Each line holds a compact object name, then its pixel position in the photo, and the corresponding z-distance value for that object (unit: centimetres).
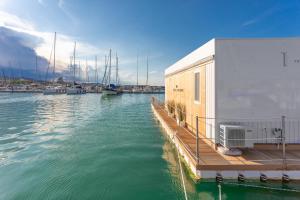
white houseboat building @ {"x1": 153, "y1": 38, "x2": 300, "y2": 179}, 643
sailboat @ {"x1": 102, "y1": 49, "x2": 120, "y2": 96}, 5594
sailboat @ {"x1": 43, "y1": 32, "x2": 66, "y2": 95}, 6178
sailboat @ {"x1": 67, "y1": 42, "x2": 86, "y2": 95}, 6048
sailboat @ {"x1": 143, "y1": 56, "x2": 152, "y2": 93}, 7175
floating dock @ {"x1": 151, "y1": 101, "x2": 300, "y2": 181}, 518
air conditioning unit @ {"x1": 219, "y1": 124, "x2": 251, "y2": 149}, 573
